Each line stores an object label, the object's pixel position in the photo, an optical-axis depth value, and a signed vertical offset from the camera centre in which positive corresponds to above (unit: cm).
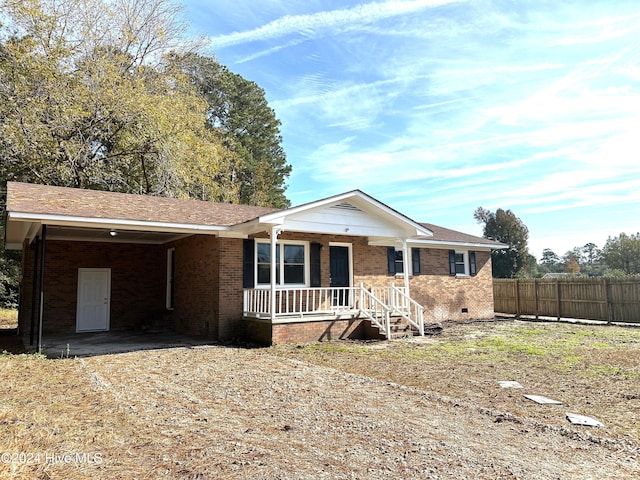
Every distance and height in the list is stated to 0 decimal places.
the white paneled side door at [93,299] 1362 -61
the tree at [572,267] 6882 +154
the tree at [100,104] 1825 +811
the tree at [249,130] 3064 +1153
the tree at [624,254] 4922 +259
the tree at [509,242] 3956 +313
